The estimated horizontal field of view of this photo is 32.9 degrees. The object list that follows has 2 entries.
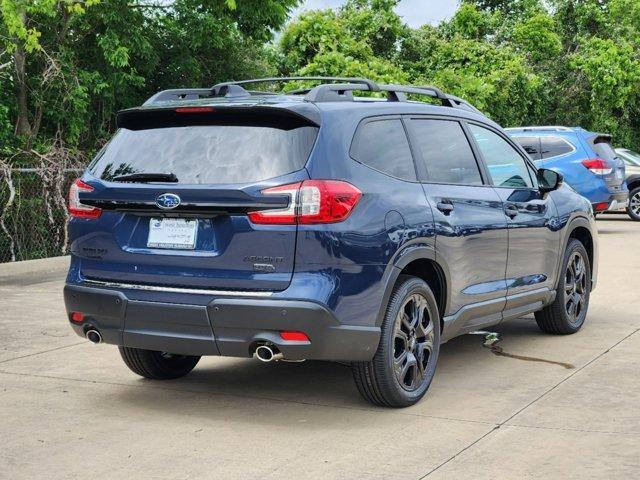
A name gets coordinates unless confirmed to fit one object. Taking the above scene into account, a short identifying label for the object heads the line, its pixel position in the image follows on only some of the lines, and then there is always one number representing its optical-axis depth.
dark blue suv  5.64
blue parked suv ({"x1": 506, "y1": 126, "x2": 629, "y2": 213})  19.53
